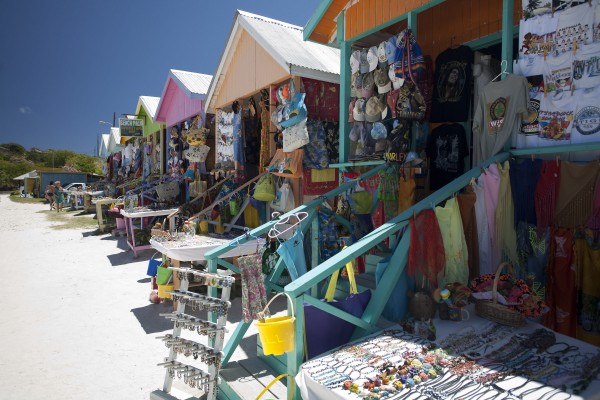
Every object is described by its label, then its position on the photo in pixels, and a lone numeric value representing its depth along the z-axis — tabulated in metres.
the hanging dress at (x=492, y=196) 3.88
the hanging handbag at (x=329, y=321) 3.46
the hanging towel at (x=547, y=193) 3.83
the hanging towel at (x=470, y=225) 3.87
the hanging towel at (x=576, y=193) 3.67
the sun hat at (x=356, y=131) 6.39
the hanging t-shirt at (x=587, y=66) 3.58
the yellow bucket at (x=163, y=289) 6.19
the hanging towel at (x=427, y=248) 3.49
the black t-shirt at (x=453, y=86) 5.32
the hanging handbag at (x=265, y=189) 7.80
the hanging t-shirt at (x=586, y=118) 3.58
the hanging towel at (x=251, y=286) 3.84
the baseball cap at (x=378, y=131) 5.83
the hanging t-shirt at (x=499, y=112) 3.99
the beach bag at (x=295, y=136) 6.95
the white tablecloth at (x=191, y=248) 6.31
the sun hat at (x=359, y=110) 6.32
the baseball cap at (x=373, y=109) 6.07
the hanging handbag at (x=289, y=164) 7.21
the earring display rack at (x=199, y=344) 3.49
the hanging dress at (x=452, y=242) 3.62
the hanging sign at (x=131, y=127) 16.91
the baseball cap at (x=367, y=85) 6.18
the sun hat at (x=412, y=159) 5.30
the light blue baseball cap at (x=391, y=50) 5.70
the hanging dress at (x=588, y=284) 3.54
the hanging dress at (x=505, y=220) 3.88
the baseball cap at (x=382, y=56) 5.89
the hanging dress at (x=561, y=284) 3.72
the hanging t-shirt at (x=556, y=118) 3.77
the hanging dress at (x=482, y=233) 3.89
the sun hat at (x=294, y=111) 6.93
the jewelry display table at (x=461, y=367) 2.35
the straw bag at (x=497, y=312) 3.14
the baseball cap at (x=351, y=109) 6.61
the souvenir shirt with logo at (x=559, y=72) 3.77
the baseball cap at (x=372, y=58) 6.04
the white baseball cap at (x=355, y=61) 6.36
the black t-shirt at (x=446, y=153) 5.42
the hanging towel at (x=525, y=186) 3.92
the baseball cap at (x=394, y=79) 5.60
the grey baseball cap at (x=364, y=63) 6.29
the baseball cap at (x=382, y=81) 5.88
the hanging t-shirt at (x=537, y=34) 3.90
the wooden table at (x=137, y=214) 10.34
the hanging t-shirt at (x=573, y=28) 3.65
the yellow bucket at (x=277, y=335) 2.76
